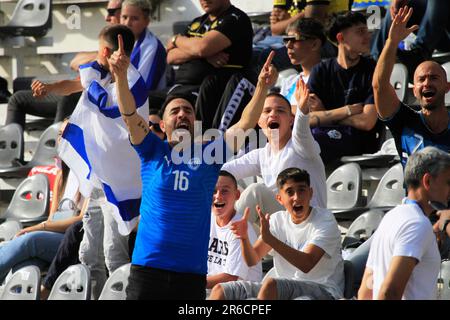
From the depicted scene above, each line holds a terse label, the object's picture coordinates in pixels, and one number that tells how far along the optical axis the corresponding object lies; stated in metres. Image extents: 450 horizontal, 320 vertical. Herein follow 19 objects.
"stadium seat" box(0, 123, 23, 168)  20.73
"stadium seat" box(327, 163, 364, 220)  16.27
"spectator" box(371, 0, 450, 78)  18.03
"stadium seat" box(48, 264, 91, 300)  14.59
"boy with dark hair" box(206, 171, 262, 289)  14.19
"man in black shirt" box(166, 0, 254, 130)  18.11
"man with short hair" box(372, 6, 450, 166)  14.12
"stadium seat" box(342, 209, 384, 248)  15.09
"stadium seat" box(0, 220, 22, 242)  17.80
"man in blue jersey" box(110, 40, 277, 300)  12.27
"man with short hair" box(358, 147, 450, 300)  10.19
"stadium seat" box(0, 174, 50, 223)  18.87
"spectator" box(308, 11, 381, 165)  16.98
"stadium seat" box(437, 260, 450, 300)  13.09
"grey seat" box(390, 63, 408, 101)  18.01
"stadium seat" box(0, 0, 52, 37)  23.70
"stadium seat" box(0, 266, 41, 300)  15.25
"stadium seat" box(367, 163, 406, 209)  15.98
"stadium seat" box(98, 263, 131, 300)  14.23
